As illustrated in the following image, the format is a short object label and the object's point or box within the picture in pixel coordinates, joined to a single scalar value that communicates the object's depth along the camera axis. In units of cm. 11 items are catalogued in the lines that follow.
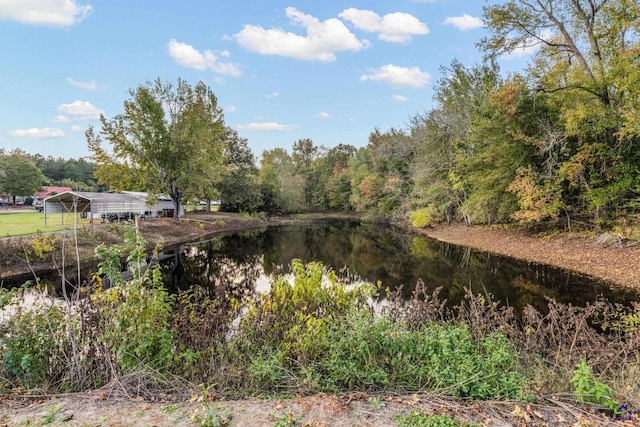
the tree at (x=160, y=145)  2424
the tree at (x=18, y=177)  4319
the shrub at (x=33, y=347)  386
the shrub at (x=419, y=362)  360
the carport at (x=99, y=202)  2042
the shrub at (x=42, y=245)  1262
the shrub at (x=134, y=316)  388
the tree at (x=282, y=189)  4625
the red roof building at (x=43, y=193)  5163
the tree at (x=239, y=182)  3953
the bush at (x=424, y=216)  2762
